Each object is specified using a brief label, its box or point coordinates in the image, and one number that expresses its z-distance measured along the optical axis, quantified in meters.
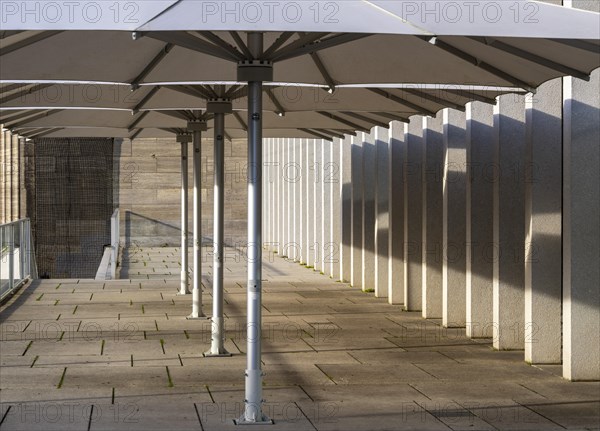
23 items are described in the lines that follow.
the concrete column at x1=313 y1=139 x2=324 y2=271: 25.58
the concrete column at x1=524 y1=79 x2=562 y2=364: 11.83
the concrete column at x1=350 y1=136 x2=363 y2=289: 21.81
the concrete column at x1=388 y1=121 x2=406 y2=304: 18.17
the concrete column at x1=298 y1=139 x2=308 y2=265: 28.61
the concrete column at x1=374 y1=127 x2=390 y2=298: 19.56
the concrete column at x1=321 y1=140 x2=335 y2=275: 24.44
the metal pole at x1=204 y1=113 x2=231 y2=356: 12.20
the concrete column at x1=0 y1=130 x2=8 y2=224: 40.25
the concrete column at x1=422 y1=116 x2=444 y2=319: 16.11
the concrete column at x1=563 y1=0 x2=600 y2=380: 10.88
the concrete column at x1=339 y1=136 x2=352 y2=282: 22.73
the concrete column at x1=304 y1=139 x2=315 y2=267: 27.10
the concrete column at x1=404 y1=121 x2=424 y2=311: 17.23
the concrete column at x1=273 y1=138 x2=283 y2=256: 35.24
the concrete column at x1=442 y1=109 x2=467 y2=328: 14.87
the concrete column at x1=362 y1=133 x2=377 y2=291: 20.92
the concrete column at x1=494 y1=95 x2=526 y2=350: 12.94
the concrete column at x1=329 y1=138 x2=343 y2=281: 23.86
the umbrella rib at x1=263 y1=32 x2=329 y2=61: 8.77
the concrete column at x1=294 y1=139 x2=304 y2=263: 29.44
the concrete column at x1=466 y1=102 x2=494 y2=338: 13.94
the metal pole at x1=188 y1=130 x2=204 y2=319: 15.80
